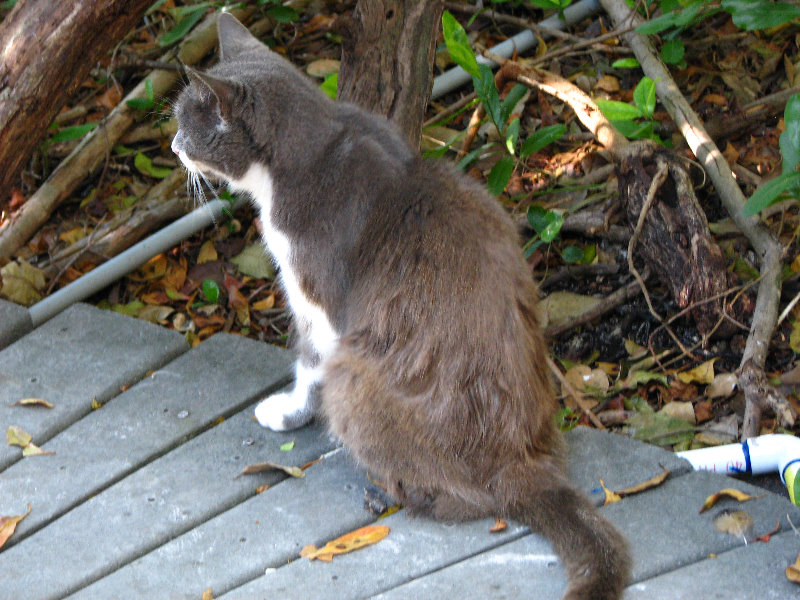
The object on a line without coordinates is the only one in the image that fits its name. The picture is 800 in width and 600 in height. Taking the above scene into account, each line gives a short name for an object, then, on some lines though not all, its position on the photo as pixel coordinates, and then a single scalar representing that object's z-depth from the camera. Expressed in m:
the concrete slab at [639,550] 2.30
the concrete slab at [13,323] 3.59
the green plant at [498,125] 3.92
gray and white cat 2.61
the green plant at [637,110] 3.78
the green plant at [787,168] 3.09
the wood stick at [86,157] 4.70
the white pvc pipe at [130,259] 4.28
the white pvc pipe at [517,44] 4.99
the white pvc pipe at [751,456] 2.92
